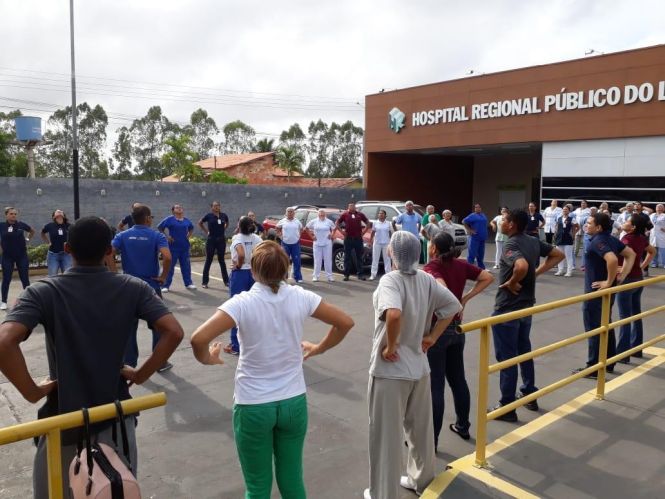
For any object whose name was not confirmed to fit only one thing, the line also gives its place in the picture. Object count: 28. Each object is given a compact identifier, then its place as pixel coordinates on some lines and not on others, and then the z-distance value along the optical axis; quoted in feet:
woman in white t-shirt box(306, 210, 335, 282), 41.09
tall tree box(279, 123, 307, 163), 244.83
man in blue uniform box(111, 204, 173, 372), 19.99
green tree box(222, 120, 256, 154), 238.07
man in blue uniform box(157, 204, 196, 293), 36.47
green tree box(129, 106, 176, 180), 210.18
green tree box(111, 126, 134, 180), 207.31
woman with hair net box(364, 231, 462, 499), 10.91
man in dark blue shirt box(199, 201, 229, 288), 38.98
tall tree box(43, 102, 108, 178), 187.83
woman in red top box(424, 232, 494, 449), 13.24
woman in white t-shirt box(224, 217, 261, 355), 21.63
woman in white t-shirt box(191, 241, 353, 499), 9.02
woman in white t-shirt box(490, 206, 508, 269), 43.36
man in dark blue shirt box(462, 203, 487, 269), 43.34
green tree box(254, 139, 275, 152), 211.82
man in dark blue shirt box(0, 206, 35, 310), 30.91
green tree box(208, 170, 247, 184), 130.74
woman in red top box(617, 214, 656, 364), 20.67
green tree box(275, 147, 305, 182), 165.99
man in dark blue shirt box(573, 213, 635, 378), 18.69
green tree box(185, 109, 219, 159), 226.38
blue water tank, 90.68
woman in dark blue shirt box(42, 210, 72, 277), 32.12
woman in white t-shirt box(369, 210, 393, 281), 41.34
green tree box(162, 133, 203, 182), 128.36
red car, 44.52
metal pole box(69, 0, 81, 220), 50.57
